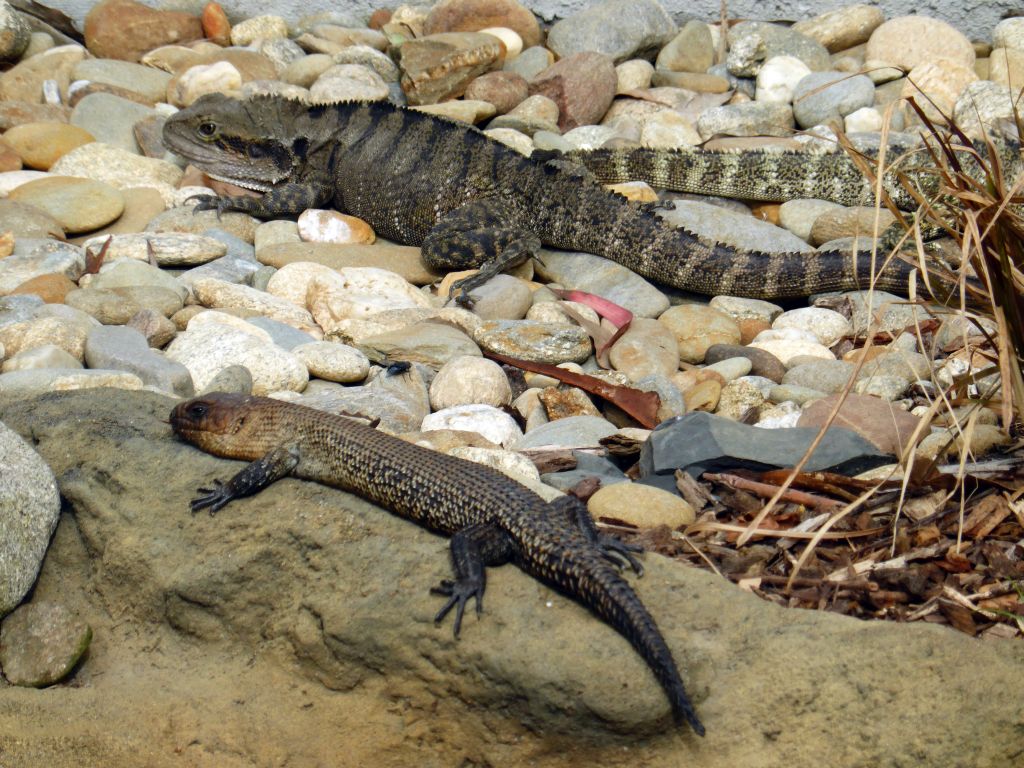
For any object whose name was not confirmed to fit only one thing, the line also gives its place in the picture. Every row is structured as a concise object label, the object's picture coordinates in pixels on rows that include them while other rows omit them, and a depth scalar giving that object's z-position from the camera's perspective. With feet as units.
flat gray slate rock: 14.67
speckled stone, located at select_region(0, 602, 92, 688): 12.16
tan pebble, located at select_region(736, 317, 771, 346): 24.29
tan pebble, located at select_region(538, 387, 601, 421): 19.62
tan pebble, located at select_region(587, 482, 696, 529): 13.96
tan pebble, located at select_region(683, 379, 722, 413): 19.53
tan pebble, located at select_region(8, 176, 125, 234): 27.12
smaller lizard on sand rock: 10.98
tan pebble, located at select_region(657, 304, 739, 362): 23.24
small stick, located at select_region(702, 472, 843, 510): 13.79
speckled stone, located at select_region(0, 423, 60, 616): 12.59
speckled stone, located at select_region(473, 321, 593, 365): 21.42
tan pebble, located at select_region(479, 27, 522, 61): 38.19
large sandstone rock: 10.31
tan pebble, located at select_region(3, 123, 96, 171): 30.81
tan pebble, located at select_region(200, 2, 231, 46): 40.55
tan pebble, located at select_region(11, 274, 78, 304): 22.26
